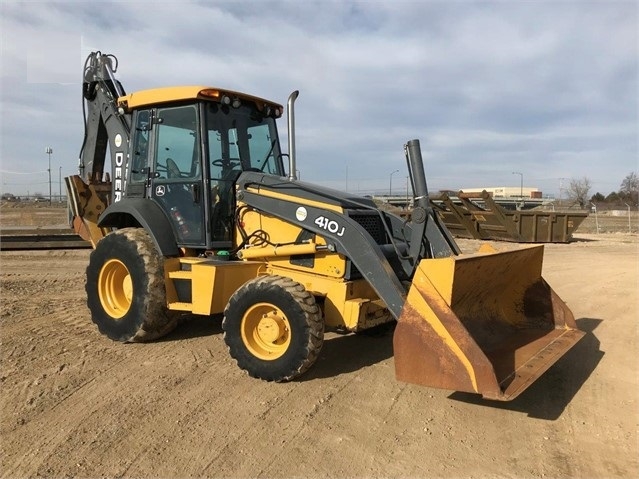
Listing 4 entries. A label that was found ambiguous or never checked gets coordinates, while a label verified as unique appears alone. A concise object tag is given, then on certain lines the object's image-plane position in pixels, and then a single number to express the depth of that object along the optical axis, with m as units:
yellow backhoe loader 4.14
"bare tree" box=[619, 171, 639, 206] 72.94
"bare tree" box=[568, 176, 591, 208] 74.91
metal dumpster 18.47
